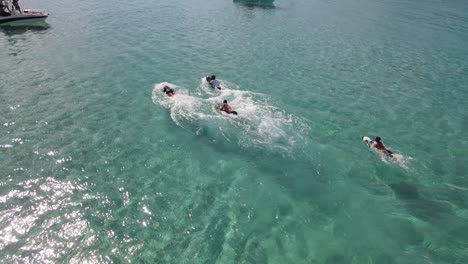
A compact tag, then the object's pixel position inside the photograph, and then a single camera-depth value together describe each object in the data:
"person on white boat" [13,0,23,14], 42.62
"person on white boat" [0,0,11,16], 42.12
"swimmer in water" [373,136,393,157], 20.94
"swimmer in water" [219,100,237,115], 23.83
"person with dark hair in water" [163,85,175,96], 26.50
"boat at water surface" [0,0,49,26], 42.09
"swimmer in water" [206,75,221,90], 28.12
